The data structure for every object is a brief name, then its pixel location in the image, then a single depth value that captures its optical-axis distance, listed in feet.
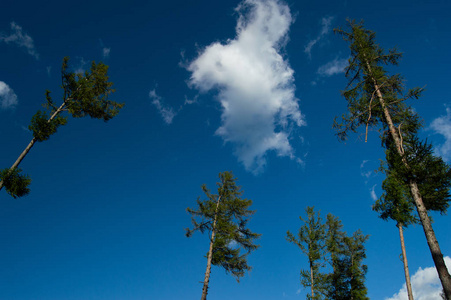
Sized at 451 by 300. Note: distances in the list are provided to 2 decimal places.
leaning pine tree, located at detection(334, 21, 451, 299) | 29.60
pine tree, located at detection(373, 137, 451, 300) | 29.53
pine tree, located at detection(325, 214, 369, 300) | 68.74
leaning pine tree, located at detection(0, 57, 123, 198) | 31.41
